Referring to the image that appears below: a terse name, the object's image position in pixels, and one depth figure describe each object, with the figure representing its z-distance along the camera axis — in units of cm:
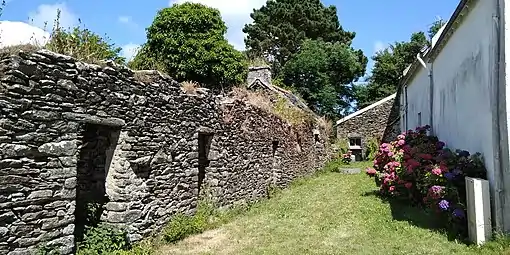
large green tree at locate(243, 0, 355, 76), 3816
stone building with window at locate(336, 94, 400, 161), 2844
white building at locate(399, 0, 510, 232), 648
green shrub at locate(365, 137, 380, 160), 2753
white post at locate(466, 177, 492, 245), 657
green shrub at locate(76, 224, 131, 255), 609
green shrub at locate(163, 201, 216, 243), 777
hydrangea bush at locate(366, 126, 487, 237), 746
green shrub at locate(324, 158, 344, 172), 2231
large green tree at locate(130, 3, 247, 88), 1917
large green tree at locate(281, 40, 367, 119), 3216
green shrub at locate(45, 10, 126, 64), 620
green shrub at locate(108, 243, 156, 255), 624
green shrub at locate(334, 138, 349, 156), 2697
